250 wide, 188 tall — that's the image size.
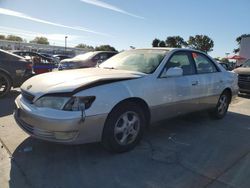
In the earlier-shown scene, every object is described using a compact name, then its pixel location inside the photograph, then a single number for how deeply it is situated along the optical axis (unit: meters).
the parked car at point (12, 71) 5.09
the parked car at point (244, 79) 6.54
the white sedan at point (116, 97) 2.25
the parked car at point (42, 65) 7.57
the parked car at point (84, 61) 7.77
